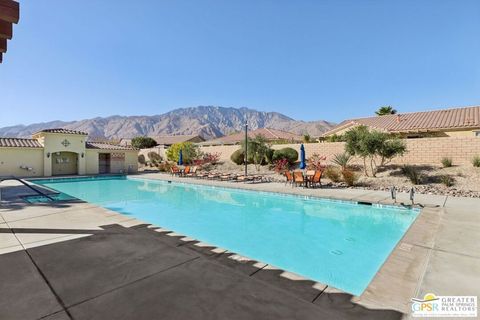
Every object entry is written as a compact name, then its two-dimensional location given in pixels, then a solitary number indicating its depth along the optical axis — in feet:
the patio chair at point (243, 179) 54.90
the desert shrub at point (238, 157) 77.95
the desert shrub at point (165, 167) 81.61
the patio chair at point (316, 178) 44.28
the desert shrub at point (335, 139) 65.98
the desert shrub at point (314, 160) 57.39
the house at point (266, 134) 120.06
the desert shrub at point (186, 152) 84.84
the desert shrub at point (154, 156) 104.22
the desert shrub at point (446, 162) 47.34
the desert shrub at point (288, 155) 67.82
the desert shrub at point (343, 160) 53.88
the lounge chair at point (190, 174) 65.63
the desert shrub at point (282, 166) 62.23
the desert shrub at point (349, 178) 43.71
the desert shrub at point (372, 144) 47.29
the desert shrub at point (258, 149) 69.82
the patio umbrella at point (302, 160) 50.26
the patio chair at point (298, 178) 44.50
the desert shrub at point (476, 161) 43.90
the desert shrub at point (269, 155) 70.27
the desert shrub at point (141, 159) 110.31
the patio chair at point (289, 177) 46.82
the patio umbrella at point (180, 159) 76.97
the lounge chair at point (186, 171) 67.05
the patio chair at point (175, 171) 69.77
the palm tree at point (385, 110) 108.58
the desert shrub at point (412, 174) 42.12
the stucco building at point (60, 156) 65.62
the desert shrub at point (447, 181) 39.14
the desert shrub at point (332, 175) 46.96
